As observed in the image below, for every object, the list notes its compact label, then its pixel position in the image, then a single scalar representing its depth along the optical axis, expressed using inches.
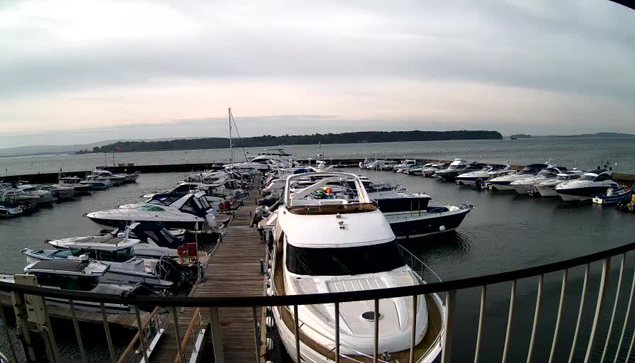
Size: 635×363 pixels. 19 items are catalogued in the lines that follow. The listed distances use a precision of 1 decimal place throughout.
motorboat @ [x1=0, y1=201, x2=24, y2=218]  1132.5
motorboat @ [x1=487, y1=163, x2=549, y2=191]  1341.0
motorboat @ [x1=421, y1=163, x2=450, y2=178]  1866.4
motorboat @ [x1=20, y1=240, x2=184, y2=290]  470.9
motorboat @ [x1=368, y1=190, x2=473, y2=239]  729.0
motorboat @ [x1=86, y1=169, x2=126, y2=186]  1855.3
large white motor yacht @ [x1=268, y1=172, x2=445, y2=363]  211.0
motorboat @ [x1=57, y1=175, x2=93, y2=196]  1567.4
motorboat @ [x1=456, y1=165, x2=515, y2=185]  1477.6
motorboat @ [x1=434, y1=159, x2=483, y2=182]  1711.4
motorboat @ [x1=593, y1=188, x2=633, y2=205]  1007.8
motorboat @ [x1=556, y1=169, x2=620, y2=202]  1074.1
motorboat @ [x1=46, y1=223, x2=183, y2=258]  529.0
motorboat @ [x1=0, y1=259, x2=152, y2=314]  425.7
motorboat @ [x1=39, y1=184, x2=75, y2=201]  1441.9
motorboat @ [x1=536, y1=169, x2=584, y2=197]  1197.7
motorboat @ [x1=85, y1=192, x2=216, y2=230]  756.6
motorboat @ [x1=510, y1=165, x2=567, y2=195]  1255.5
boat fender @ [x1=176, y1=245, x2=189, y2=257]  574.0
